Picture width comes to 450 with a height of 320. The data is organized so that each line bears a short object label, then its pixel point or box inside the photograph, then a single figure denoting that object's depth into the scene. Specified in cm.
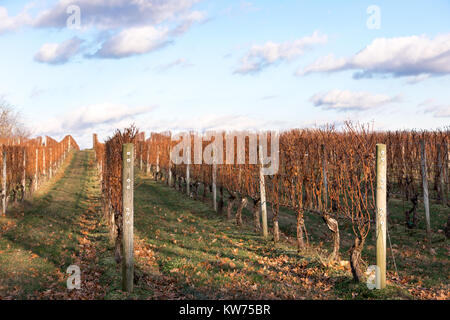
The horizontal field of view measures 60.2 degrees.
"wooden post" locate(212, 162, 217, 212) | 2147
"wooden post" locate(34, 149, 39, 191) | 2745
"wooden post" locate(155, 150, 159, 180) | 3328
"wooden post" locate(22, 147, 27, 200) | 2278
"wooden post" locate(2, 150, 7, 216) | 1900
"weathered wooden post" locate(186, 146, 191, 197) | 2521
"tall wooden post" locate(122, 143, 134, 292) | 848
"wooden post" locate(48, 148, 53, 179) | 3544
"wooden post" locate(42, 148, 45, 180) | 3225
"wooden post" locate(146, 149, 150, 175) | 3820
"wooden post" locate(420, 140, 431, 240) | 1512
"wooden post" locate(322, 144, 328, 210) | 1840
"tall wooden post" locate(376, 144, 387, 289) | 836
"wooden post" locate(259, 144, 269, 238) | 1467
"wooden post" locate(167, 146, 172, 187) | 3021
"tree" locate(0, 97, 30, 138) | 4742
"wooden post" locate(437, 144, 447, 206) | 1964
